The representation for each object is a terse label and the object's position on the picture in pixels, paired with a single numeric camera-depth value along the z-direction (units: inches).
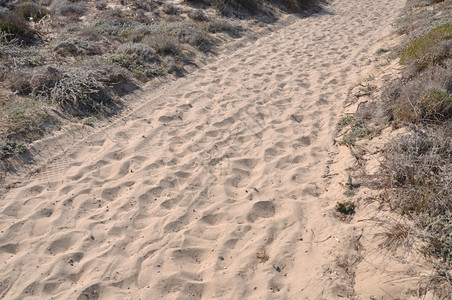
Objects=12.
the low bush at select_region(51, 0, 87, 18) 360.4
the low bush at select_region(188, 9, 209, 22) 388.2
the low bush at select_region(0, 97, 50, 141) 186.9
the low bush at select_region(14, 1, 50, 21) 336.2
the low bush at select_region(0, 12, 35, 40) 281.1
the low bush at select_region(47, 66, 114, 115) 218.5
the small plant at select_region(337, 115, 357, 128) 216.8
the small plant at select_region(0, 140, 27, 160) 172.8
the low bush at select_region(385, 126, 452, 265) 119.1
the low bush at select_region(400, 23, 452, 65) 244.8
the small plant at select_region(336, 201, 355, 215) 149.7
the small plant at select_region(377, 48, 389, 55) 330.2
